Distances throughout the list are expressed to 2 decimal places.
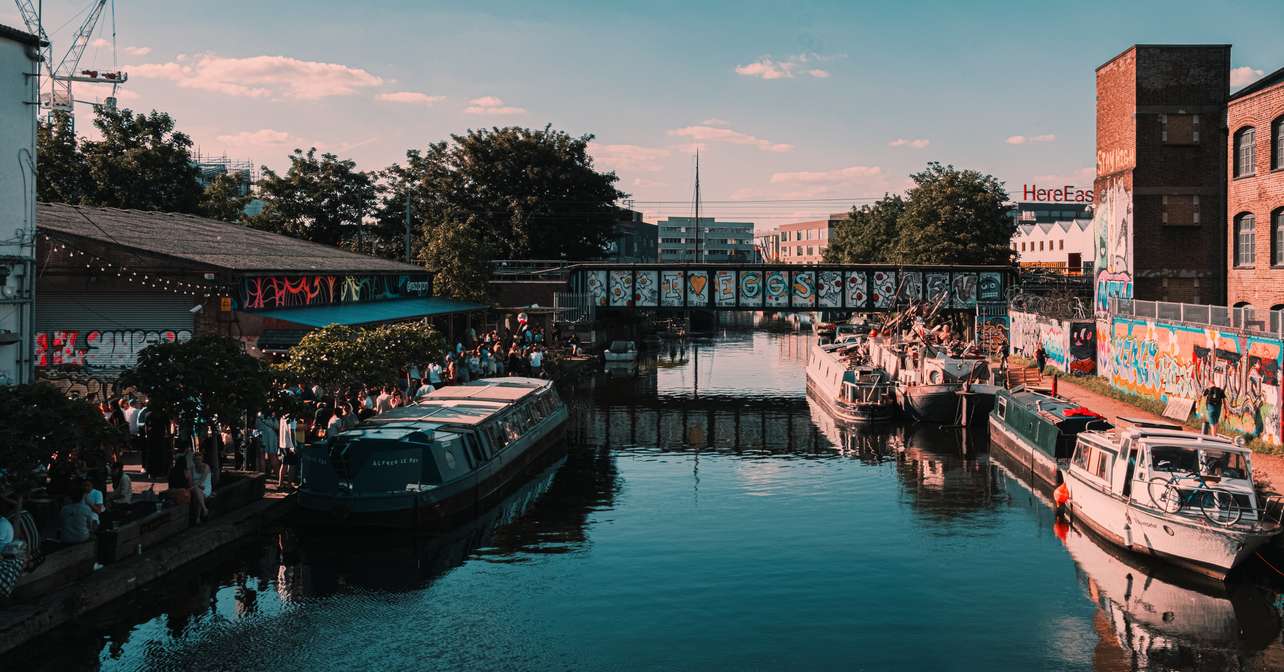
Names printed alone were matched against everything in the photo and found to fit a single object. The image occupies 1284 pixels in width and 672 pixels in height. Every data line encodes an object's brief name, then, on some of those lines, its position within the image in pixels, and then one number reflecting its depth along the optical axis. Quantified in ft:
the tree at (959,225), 291.17
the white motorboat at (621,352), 261.44
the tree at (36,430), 60.90
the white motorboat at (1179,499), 73.67
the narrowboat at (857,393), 161.79
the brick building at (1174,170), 177.88
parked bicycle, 74.43
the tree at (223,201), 254.68
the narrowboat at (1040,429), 110.32
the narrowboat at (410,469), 88.89
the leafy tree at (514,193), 304.50
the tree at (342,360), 103.30
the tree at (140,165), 237.04
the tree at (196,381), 82.48
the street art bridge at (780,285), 253.44
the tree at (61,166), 232.12
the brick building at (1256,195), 157.17
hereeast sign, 639.76
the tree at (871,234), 384.10
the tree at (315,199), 272.31
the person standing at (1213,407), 109.09
